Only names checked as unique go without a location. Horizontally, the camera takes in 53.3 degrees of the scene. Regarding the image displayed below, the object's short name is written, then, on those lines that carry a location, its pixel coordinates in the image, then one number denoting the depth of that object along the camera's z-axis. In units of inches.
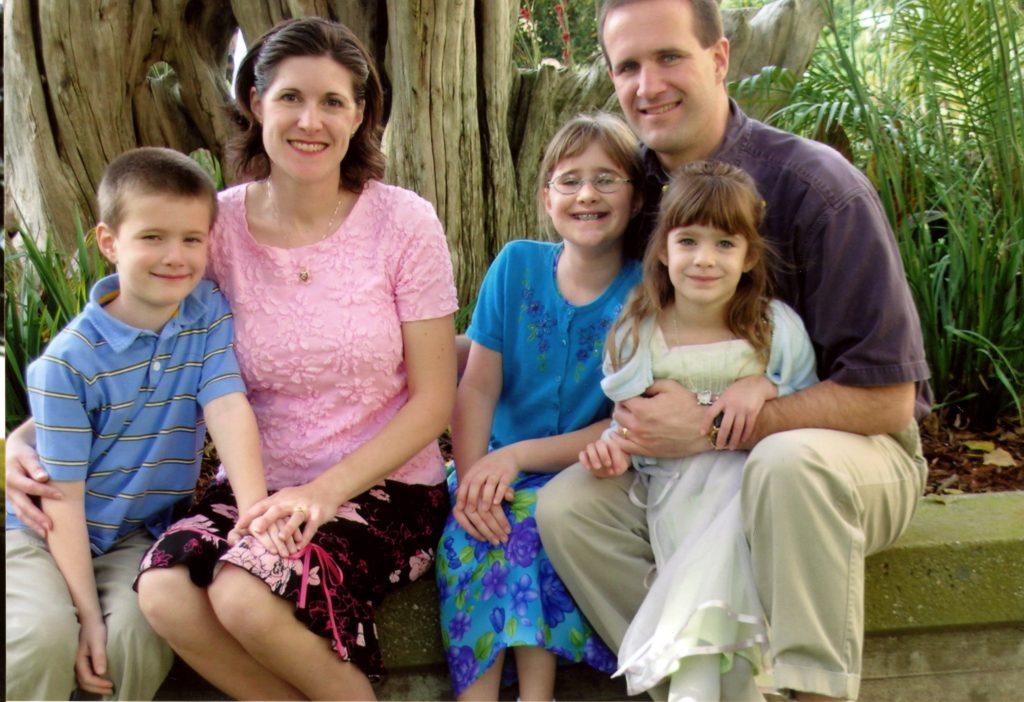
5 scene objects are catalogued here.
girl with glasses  86.4
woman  83.7
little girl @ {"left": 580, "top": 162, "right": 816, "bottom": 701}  76.4
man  74.2
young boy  80.7
